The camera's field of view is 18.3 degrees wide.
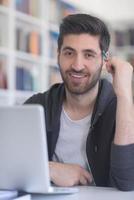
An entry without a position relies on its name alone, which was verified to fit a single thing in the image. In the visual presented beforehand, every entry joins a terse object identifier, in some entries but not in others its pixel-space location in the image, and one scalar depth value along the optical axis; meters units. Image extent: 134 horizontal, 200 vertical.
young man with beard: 1.50
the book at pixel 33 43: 4.17
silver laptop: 1.06
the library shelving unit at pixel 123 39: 5.84
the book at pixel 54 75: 4.48
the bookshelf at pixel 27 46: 3.80
